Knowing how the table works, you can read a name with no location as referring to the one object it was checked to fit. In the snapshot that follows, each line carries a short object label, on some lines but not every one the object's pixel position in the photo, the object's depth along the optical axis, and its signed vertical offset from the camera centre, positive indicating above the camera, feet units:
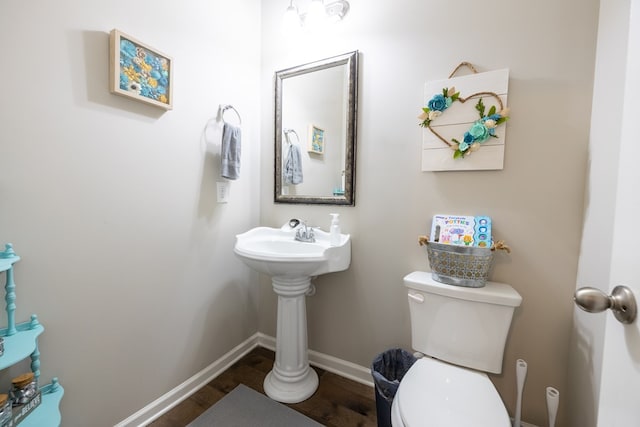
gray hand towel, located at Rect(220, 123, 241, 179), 4.78 +0.80
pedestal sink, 4.40 -1.99
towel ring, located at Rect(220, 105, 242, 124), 5.03 +1.69
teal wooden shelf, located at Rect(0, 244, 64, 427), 2.58 -1.56
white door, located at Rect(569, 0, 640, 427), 1.33 -0.20
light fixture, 4.70 +3.37
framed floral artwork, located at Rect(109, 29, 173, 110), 3.41 +1.73
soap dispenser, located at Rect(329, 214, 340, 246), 4.65 -0.63
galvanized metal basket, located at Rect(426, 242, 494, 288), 3.58 -0.91
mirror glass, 4.88 +1.31
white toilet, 2.73 -2.15
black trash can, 3.70 -2.81
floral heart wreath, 3.71 +1.18
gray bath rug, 4.14 -3.60
